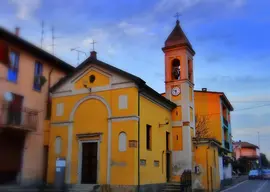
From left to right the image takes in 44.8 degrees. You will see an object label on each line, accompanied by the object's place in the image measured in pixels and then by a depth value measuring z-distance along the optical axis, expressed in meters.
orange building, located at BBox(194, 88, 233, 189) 38.06
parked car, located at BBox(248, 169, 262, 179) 43.34
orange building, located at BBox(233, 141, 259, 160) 85.62
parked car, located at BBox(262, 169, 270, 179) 44.35
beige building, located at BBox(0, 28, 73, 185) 17.97
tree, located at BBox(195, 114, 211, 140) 37.85
